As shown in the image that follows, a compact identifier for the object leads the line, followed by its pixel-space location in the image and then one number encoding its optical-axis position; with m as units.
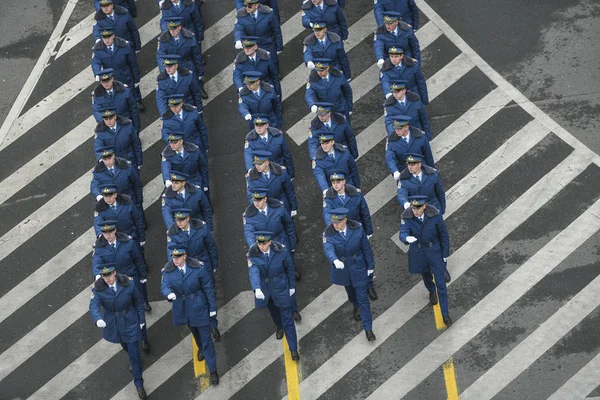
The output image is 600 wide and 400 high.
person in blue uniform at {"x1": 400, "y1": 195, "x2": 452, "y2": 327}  20.83
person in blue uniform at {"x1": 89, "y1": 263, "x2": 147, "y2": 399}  20.42
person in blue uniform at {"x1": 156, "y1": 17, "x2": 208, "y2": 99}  25.06
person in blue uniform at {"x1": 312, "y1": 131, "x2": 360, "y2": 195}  22.42
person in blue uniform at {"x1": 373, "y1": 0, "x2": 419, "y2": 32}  25.72
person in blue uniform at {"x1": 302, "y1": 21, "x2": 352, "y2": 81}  24.58
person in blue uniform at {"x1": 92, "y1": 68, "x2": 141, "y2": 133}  24.20
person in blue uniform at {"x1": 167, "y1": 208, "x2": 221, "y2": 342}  21.38
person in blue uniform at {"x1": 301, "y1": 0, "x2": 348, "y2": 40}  25.39
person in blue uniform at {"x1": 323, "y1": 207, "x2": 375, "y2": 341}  20.78
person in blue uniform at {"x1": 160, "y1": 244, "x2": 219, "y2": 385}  20.56
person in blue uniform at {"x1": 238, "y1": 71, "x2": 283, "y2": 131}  23.70
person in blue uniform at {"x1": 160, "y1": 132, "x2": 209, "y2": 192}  22.75
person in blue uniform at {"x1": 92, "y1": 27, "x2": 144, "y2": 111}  25.17
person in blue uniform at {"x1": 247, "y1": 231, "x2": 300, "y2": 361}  20.66
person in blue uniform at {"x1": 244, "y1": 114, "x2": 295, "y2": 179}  22.83
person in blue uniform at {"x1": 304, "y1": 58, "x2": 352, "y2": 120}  23.78
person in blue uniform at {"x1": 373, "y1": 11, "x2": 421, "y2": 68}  24.67
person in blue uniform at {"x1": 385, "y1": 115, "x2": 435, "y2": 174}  22.56
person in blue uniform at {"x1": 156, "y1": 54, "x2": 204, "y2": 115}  24.17
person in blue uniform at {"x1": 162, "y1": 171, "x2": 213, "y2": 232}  22.08
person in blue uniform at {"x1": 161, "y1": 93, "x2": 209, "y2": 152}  23.45
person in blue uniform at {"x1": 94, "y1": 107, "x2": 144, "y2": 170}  23.50
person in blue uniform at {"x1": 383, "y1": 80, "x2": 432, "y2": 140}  23.19
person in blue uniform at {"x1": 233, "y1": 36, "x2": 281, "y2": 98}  24.34
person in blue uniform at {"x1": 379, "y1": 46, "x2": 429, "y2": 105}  23.83
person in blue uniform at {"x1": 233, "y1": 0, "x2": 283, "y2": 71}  25.22
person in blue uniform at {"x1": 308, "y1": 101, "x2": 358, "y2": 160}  23.03
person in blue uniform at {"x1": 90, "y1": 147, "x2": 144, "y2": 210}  22.70
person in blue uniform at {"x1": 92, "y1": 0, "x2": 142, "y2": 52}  25.94
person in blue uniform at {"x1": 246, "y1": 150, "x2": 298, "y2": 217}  22.25
